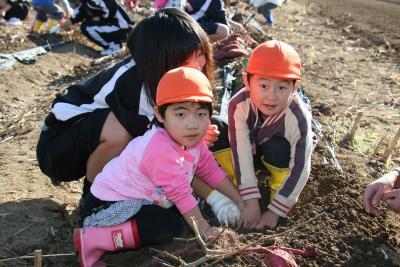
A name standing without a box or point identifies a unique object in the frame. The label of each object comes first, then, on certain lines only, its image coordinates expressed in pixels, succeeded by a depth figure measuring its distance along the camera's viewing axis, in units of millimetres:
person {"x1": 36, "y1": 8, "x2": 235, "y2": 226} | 2551
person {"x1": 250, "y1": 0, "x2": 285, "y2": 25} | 9164
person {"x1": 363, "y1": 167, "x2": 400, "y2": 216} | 2256
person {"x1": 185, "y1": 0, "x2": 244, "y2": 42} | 6004
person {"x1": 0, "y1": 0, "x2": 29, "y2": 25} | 8211
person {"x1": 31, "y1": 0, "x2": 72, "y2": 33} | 7758
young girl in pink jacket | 2307
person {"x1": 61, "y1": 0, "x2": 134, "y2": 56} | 7215
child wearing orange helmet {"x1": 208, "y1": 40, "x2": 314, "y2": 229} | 2459
